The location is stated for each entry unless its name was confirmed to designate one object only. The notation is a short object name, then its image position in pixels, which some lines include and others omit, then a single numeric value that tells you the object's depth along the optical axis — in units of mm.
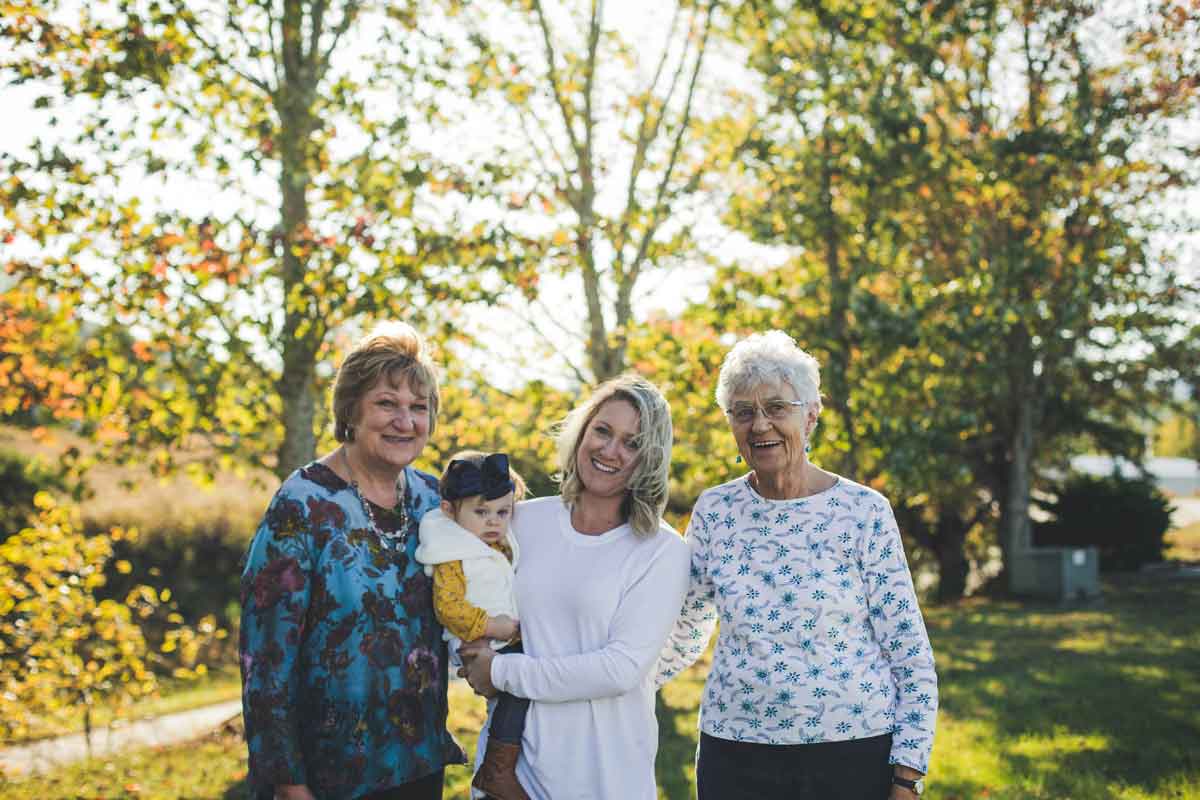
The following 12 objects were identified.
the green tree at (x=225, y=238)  6480
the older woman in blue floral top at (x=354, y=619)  2643
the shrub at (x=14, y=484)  14984
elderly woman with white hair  2846
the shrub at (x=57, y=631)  6027
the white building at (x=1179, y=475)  65819
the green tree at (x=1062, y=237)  10219
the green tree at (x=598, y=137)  8578
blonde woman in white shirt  2818
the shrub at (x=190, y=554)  16516
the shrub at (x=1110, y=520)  21281
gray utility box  16703
